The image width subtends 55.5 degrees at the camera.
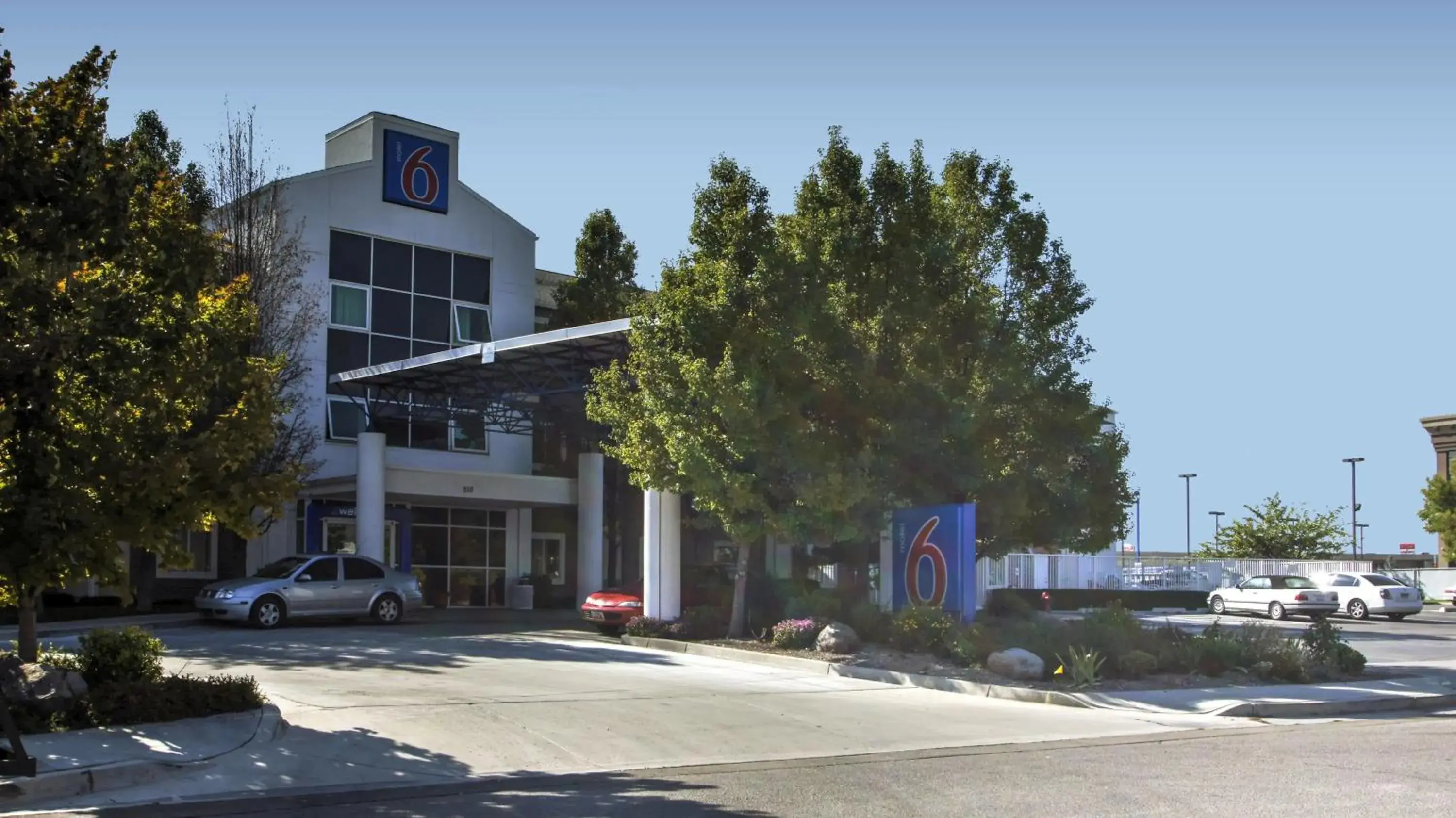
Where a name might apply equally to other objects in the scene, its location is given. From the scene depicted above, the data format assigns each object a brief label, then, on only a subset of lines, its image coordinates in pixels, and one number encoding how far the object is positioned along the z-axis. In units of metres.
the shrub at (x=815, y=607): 24.12
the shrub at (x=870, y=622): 22.69
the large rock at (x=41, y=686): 12.73
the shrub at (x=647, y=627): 25.62
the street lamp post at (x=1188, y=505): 97.12
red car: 27.52
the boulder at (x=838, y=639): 21.92
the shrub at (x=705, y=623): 25.53
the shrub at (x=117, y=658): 14.02
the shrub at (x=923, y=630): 21.14
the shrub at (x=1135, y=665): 19.23
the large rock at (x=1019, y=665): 19.05
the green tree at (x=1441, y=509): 54.72
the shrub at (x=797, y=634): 22.98
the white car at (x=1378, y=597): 40.44
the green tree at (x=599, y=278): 41.41
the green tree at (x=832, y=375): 23.53
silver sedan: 27.52
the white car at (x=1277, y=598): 40.28
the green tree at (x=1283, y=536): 62.06
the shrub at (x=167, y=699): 12.84
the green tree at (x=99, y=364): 11.45
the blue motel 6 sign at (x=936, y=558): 22.66
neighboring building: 67.94
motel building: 34.16
